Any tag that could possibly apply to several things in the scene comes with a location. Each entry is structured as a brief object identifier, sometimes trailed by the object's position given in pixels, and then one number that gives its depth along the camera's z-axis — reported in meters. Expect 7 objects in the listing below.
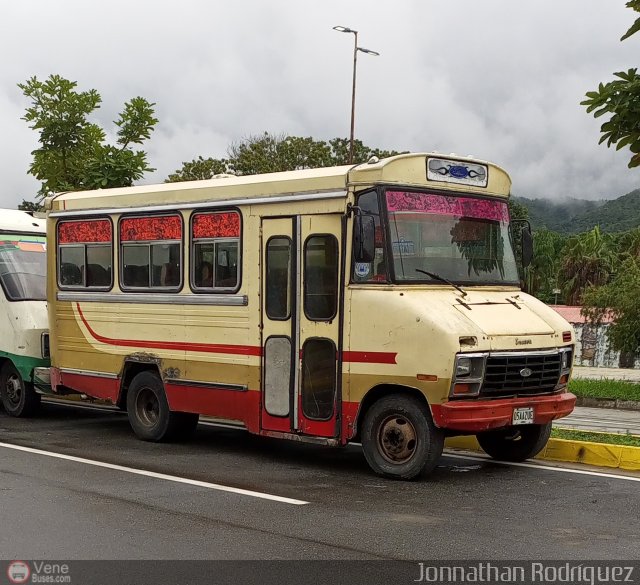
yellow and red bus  9.88
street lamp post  36.00
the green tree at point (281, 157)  49.28
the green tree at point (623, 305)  27.87
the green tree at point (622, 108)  9.69
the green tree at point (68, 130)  20.47
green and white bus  14.74
